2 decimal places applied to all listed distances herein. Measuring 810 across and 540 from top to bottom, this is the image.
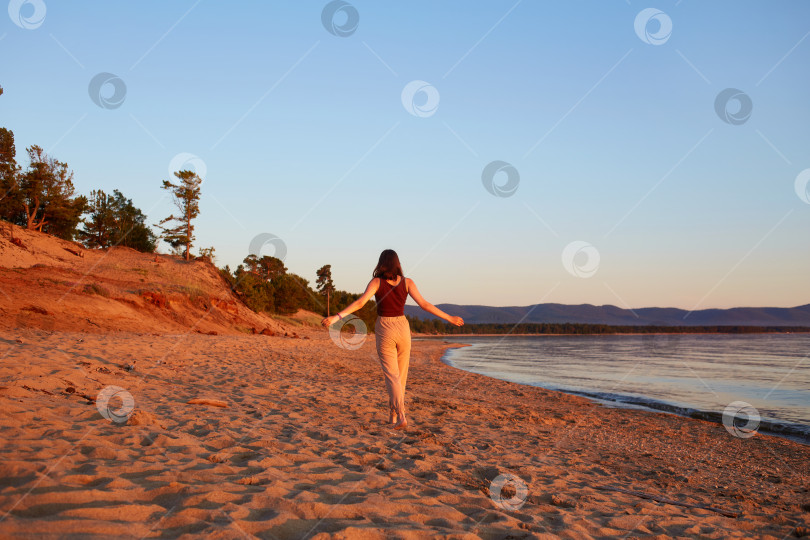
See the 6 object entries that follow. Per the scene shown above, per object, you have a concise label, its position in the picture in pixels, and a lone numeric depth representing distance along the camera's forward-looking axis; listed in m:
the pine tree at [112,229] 33.62
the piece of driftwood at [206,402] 6.66
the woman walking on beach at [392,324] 6.19
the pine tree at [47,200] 24.73
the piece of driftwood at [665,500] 4.22
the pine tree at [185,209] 34.31
